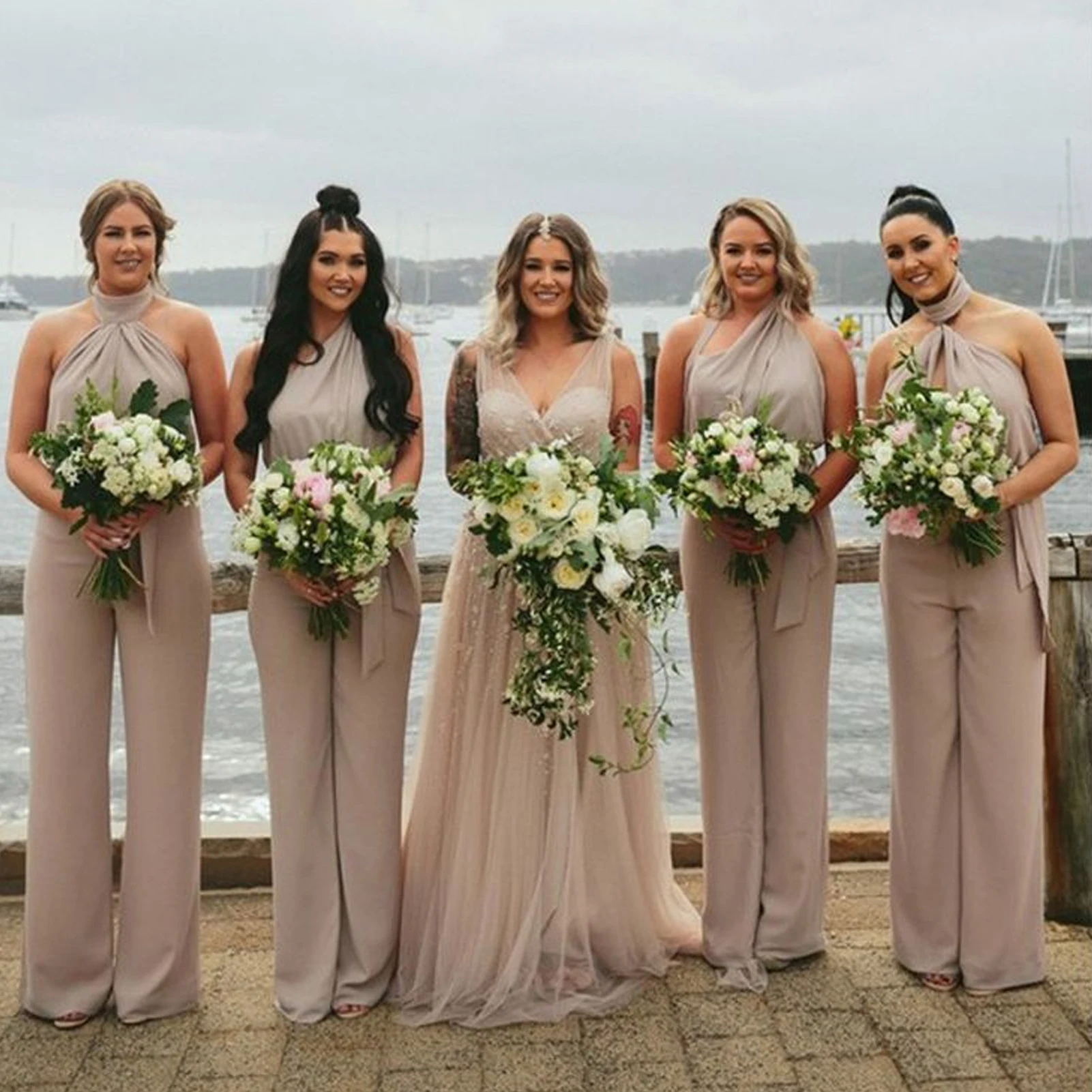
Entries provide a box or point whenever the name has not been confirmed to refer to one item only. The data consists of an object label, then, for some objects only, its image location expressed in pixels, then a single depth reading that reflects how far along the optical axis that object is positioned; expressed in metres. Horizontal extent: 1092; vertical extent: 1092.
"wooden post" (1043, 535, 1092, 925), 5.37
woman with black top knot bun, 4.71
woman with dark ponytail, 4.75
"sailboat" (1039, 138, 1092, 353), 55.75
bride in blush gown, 4.78
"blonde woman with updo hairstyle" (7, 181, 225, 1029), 4.64
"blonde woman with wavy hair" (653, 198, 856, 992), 4.88
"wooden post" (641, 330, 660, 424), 37.72
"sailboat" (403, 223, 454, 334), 85.82
